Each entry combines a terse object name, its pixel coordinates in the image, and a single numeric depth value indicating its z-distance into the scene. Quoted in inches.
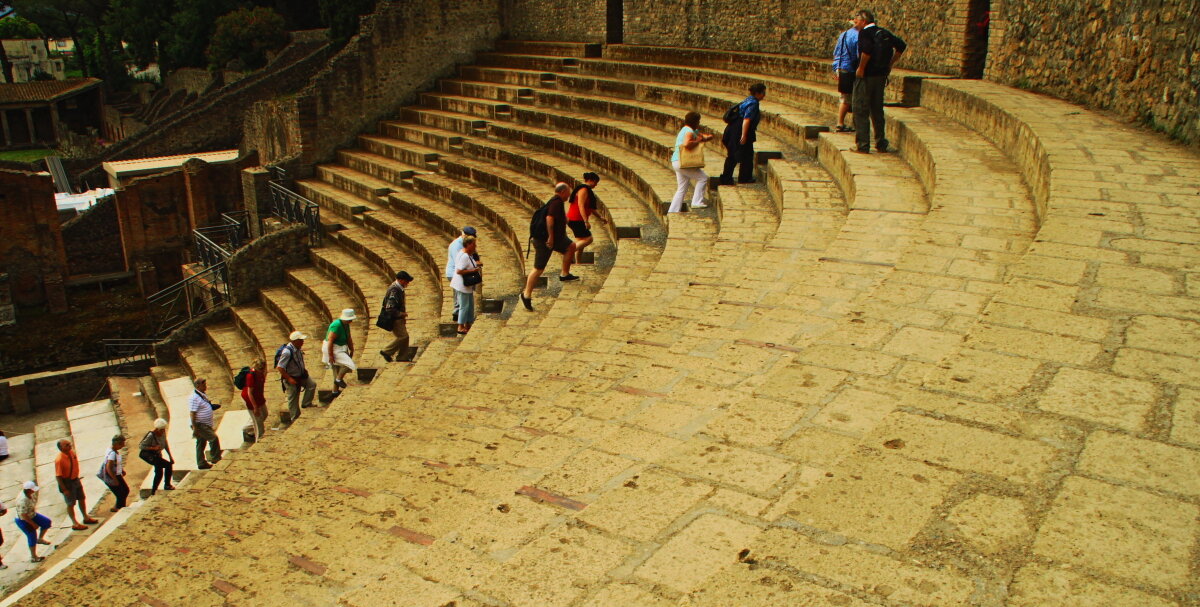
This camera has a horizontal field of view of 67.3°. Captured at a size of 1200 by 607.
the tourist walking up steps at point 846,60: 334.3
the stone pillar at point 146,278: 800.9
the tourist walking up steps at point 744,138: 334.0
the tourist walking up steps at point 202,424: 370.0
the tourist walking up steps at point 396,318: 329.1
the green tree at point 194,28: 1485.0
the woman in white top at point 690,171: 327.0
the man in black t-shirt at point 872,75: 314.2
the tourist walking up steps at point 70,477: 383.9
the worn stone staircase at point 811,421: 97.7
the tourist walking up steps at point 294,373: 345.1
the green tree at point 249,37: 1370.6
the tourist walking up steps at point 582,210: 319.0
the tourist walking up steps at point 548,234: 308.7
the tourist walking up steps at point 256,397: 360.2
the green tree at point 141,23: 1611.7
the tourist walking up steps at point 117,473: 377.1
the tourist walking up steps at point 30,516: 370.6
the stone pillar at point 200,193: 780.0
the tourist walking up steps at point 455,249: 321.1
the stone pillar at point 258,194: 641.0
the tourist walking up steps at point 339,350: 339.6
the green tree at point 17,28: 2458.2
